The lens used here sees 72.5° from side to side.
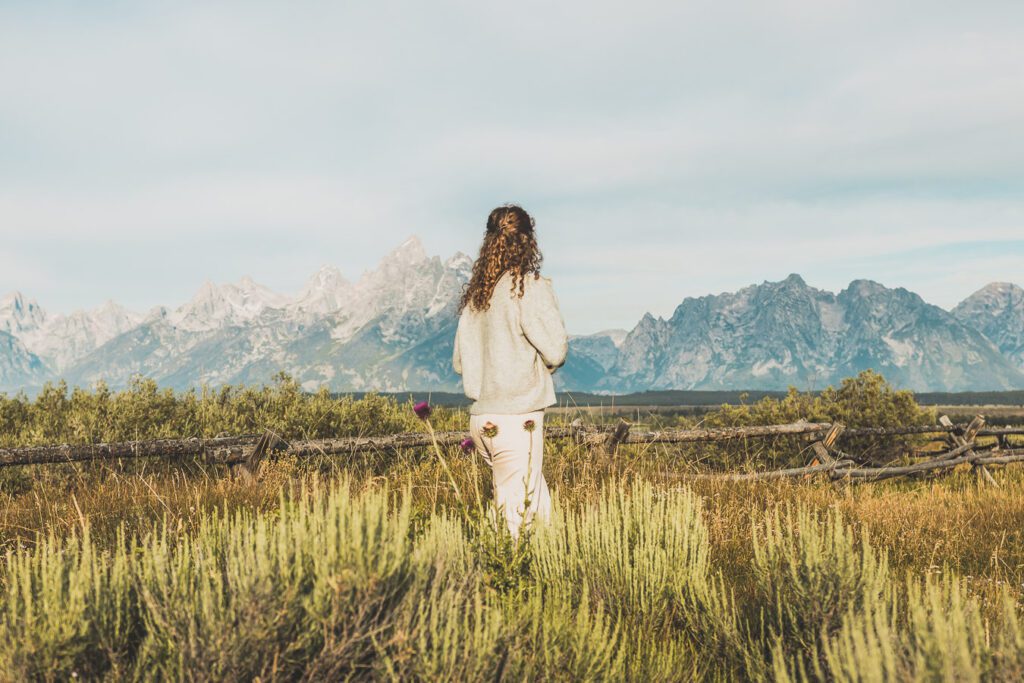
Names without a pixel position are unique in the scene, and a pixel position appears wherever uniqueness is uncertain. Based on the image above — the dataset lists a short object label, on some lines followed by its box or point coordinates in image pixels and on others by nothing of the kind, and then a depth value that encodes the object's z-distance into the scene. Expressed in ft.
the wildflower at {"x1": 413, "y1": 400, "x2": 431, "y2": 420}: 12.50
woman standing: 14.29
